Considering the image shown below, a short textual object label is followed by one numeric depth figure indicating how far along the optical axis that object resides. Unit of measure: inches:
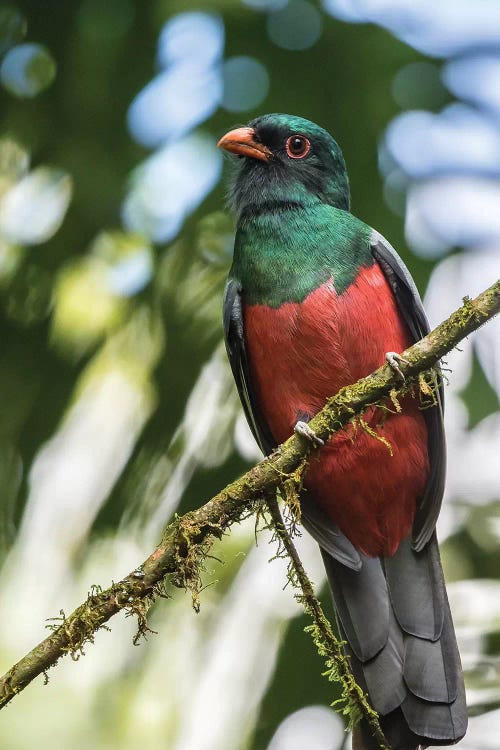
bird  305.3
